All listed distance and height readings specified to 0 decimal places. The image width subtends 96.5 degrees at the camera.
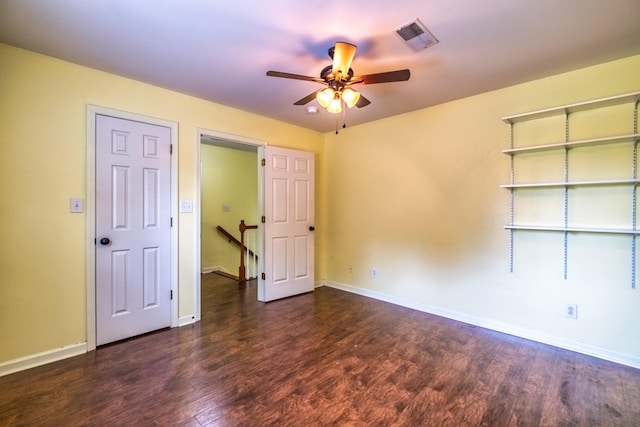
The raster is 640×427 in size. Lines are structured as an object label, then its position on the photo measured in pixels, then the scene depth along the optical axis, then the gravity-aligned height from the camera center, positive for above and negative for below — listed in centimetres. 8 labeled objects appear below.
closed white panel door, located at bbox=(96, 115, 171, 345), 252 -16
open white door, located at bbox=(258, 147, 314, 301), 375 -15
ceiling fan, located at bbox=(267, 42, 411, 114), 185 +92
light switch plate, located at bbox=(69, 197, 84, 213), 236 +5
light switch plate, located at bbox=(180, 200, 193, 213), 300 +6
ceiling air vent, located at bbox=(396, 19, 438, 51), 185 +121
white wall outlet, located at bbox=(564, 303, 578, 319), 247 -84
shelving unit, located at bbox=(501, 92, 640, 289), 221 +49
